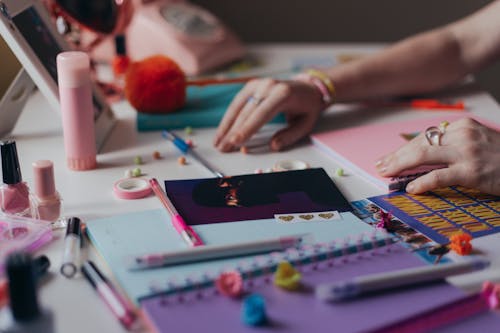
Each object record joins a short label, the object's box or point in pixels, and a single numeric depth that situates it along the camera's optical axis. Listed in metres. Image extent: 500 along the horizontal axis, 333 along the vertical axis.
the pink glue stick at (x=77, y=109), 0.83
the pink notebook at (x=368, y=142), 0.88
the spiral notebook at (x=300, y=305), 0.54
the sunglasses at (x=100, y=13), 1.07
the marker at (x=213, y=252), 0.61
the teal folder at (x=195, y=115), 1.04
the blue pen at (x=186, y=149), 0.88
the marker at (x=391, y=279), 0.57
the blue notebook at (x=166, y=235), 0.61
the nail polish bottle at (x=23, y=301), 0.53
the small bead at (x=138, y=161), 0.90
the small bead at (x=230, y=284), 0.57
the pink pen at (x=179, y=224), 0.67
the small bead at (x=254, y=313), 0.53
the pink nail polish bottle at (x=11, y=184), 0.72
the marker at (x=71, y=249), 0.62
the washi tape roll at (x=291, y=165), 0.89
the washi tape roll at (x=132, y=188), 0.79
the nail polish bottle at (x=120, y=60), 1.21
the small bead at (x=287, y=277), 0.59
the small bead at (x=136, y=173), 0.86
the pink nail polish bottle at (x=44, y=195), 0.73
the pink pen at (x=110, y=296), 0.55
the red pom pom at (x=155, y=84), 1.03
